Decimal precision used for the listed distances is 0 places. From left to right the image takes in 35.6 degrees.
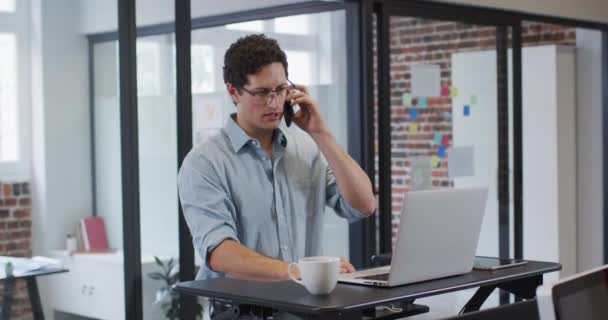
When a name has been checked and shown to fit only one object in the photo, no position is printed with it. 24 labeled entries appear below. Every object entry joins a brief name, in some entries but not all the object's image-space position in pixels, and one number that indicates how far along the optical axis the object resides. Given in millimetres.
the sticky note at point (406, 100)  4829
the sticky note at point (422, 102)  4906
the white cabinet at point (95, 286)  3568
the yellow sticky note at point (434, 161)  5008
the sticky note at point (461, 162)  5145
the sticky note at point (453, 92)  5125
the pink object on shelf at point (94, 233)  3607
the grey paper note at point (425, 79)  4875
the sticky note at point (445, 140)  5080
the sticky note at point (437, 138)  5050
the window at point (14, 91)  3346
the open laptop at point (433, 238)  2207
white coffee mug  2070
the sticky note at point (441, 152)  5049
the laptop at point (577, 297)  1407
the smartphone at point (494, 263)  2545
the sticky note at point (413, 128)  4867
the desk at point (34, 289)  3457
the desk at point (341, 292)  2002
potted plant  3833
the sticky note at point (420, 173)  4910
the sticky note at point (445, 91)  5065
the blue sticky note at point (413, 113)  4871
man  2664
